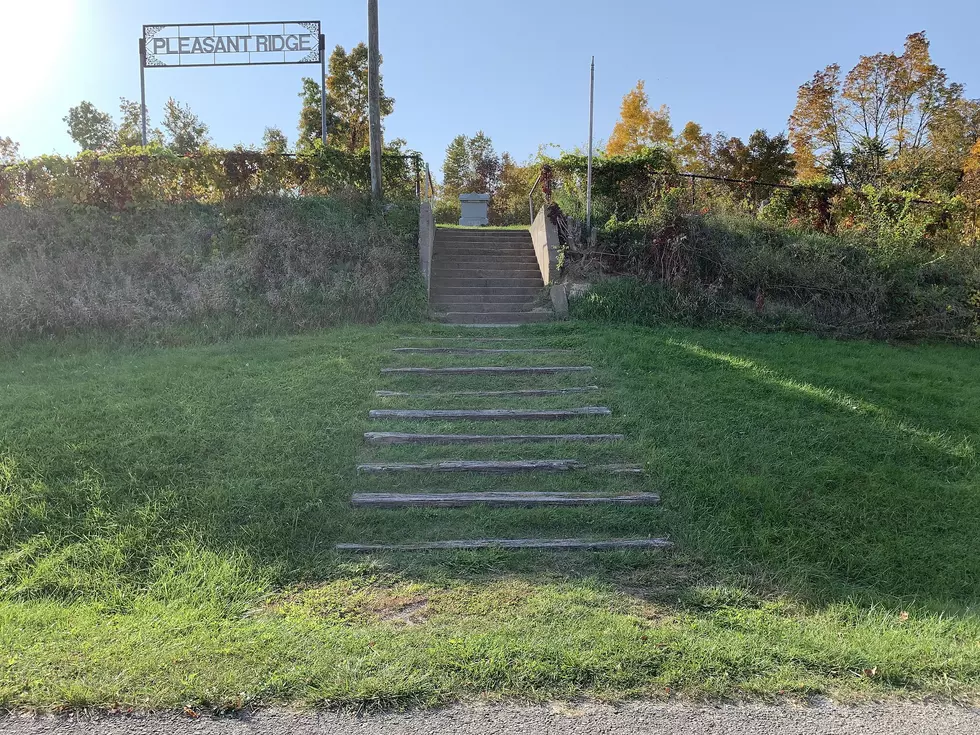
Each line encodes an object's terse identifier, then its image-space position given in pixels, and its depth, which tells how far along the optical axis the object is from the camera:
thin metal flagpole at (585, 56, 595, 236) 10.53
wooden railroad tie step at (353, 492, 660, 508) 4.23
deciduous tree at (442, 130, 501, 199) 37.69
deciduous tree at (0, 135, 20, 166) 10.77
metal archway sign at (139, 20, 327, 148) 13.12
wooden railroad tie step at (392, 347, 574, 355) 7.56
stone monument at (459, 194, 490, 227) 18.75
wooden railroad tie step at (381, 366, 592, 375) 6.79
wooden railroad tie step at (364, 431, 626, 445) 5.14
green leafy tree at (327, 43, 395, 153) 26.91
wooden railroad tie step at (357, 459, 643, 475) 4.64
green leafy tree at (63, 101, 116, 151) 36.34
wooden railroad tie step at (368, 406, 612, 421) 5.62
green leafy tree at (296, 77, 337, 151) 28.68
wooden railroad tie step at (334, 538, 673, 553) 3.72
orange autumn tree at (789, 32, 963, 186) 22.14
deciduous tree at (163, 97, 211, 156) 28.40
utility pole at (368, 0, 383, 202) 11.04
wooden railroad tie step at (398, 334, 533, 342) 8.12
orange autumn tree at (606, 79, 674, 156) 27.33
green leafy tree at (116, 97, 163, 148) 29.33
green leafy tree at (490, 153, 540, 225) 23.53
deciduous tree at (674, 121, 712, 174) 28.58
